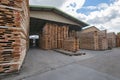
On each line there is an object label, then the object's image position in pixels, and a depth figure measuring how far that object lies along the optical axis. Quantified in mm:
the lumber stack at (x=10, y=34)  2001
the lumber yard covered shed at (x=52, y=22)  7500
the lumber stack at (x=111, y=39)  9476
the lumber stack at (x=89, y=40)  7030
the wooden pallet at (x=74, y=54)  4821
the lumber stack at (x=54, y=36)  7476
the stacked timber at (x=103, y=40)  7126
